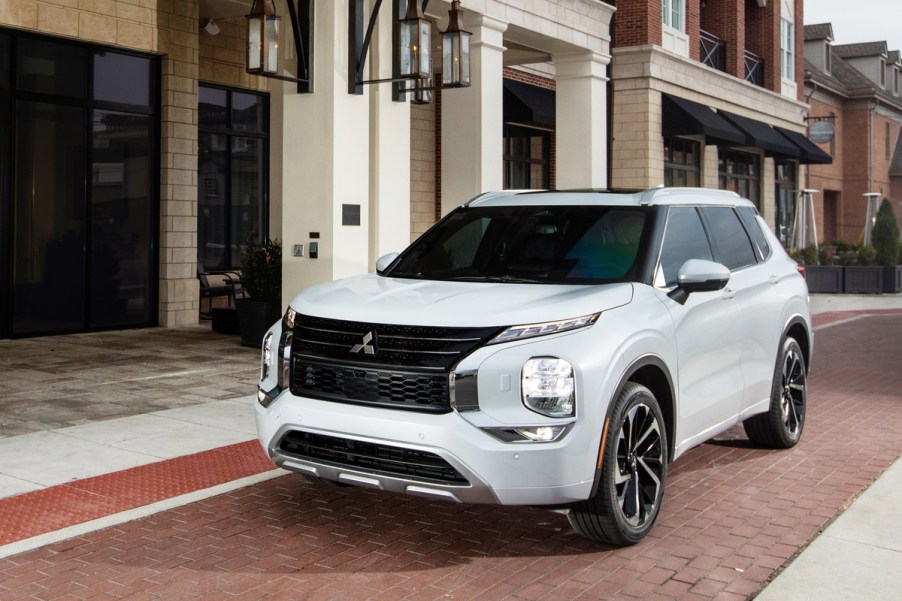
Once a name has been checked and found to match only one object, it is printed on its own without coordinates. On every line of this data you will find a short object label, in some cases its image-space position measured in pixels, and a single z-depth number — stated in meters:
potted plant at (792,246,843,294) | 26.86
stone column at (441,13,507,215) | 15.53
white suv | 4.79
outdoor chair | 16.23
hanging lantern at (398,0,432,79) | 11.84
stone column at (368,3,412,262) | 13.30
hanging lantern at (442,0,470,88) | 12.43
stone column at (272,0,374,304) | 12.42
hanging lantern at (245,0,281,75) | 11.05
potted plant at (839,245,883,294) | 26.61
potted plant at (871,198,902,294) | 26.44
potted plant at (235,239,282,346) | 12.91
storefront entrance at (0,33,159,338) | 13.44
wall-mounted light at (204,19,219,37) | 16.14
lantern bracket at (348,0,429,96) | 12.52
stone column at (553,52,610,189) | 18.70
